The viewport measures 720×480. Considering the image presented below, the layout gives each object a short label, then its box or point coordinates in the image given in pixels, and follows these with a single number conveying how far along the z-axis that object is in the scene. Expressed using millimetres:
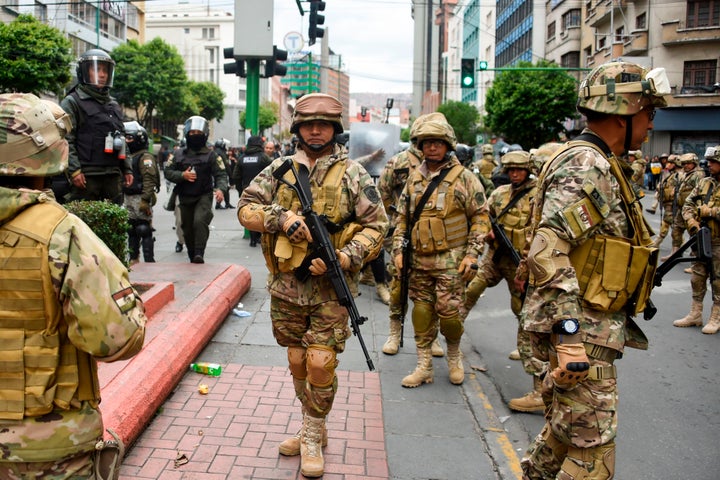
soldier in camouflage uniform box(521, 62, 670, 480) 2887
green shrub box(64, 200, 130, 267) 5660
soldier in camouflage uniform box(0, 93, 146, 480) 2139
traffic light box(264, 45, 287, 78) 11859
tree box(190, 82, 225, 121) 73562
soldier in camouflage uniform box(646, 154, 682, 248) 12047
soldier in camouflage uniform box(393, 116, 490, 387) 5320
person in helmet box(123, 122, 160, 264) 9250
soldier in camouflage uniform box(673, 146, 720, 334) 7535
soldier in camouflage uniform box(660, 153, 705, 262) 10672
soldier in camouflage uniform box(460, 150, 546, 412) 5957
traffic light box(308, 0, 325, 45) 16453
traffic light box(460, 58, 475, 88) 21812
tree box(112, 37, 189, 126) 51531
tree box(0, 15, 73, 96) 28391
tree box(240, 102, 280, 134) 86644
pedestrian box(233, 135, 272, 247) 12156
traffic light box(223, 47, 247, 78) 11828
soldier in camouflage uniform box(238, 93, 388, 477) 3787
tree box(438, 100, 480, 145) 58625
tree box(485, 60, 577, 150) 38812
